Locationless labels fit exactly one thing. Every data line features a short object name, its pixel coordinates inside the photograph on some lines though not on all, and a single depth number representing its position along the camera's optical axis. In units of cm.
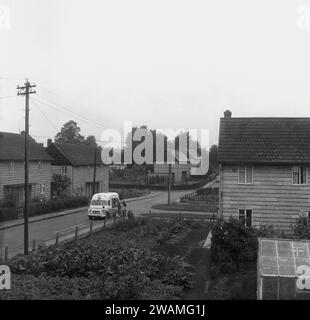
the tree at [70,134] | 12319
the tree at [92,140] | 14419
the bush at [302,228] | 2321
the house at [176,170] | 9815
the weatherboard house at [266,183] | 2825
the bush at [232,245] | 2109
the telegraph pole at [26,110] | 2608
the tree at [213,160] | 11538
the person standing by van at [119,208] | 4228
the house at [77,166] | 5722
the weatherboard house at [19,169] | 4466
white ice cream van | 4031
